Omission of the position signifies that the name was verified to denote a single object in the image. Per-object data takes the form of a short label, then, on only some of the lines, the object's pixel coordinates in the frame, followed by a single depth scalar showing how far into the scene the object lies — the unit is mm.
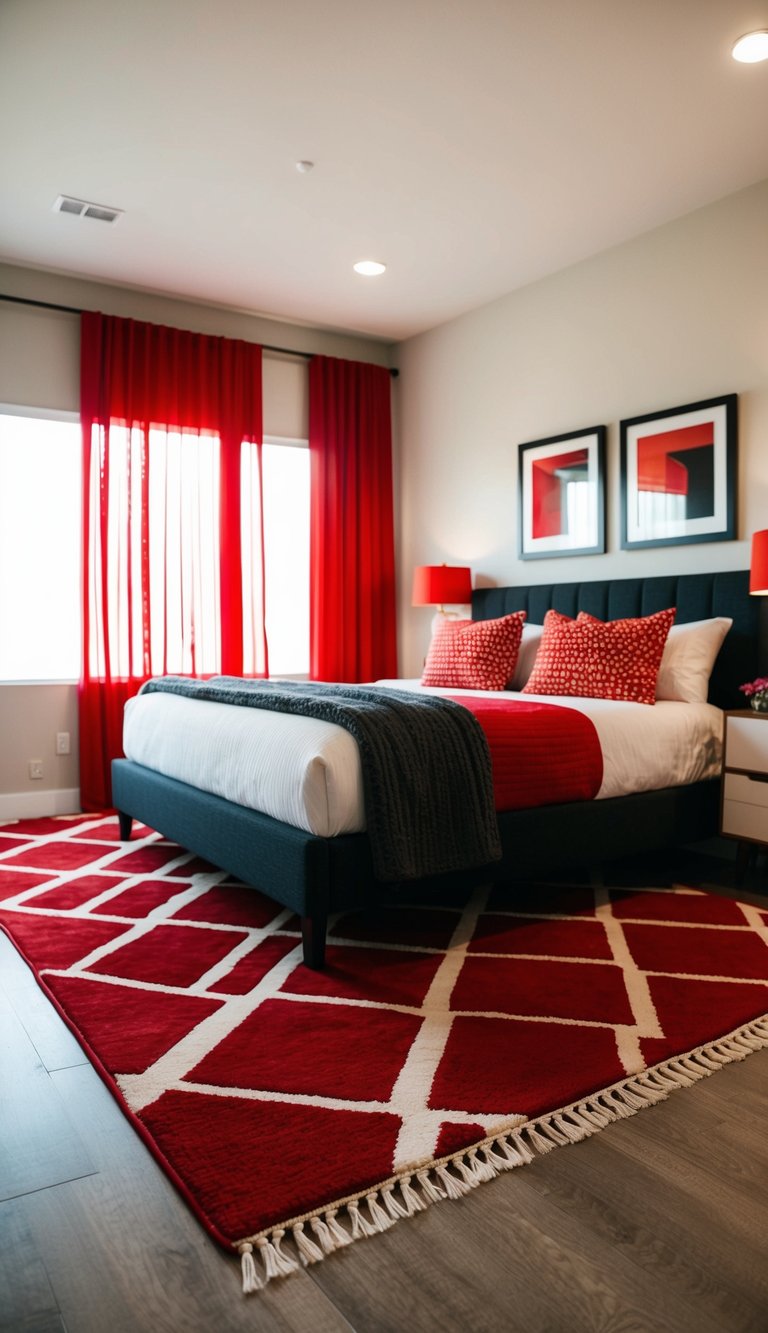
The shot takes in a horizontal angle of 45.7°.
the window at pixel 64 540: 4754
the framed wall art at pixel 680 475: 3908
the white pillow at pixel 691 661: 3691
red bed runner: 2932
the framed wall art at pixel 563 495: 4535
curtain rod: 4574
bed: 2508
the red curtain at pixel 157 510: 4801
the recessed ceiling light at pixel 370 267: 4578
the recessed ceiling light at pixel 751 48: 2777
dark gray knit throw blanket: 2545
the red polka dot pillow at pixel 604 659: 3629
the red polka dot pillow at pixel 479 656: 4270
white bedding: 2520
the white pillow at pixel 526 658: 4332
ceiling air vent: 3910
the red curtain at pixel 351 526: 5598
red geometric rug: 1598
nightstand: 3256
